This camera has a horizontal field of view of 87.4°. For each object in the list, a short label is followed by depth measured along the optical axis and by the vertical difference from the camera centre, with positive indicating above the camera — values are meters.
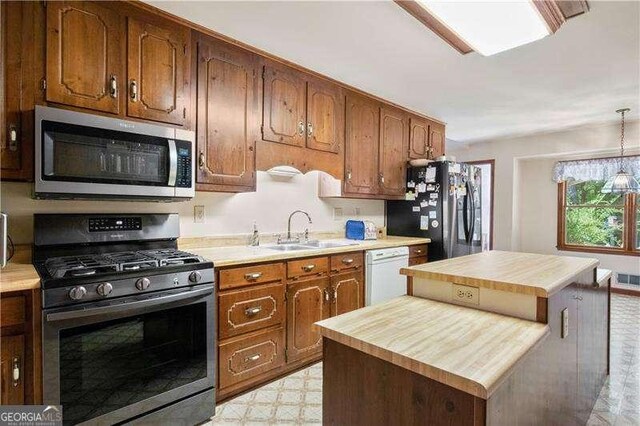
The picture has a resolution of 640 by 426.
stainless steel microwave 1.66 +0.28
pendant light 4.01 +0.37
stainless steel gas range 1.48 -0.57
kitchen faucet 3.08 -0.22
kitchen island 0.87 -0.40
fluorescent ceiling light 1.76 +1.08
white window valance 4.46 +0.61
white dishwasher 2.99 -0.59
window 4.65 -0.13
